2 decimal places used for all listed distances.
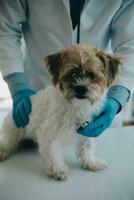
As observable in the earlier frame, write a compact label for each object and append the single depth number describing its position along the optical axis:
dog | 1.10
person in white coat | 1.36
